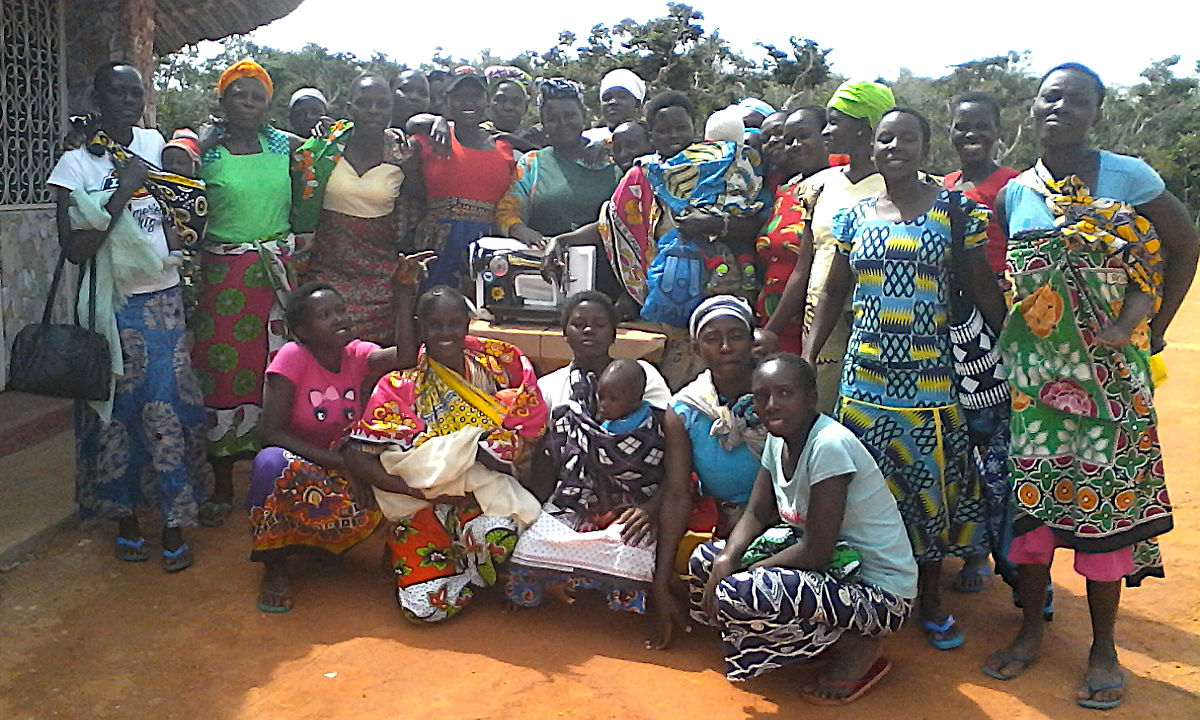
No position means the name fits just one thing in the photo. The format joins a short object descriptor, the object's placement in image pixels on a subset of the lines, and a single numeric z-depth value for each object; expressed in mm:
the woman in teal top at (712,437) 3625
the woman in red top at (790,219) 4242
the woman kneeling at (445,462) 3789
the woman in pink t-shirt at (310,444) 3910
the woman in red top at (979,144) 3994
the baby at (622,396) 3684
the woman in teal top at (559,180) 5039
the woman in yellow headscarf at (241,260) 4551
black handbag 3980
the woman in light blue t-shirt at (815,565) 3176
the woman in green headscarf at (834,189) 3916
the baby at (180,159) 4348
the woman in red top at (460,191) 4941
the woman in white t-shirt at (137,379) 4094
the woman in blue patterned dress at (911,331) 3441
